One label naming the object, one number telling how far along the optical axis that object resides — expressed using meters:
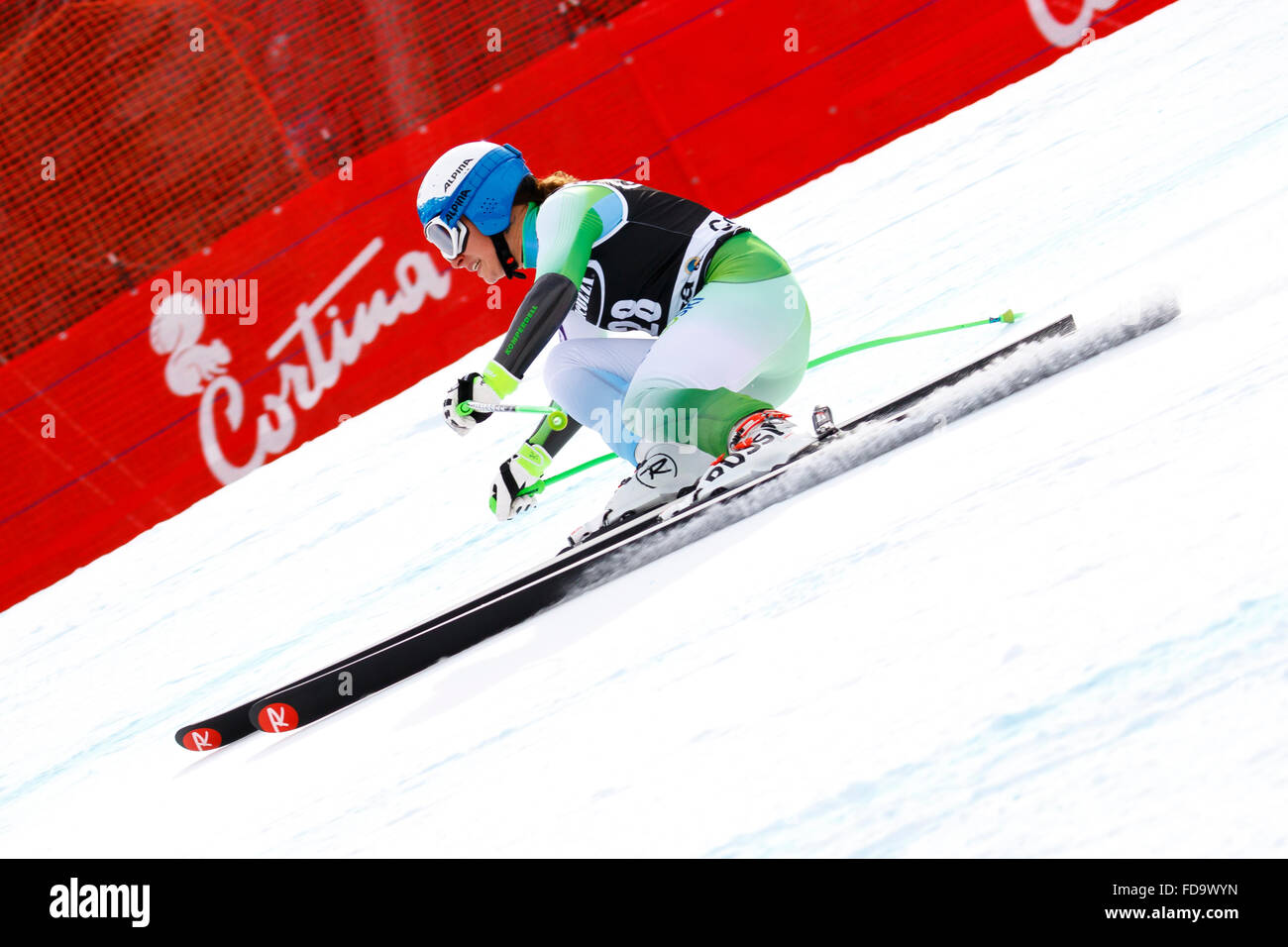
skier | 6.52
